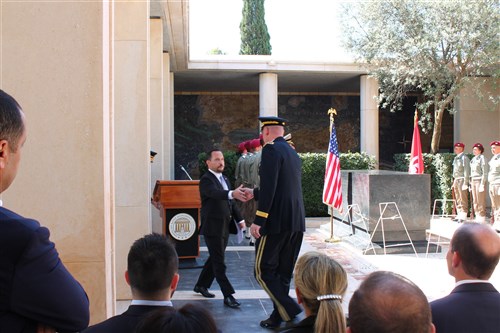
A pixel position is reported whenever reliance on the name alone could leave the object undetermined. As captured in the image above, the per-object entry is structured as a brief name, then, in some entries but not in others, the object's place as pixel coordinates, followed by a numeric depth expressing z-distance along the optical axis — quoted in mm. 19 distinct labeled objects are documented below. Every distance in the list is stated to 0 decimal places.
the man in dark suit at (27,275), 1567
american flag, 10719
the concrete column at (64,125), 3465
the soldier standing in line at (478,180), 14219
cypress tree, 30297
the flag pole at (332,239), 11011
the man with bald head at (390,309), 1558
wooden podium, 8258
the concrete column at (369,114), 18703
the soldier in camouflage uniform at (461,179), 15039
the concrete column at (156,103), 10719
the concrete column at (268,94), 18641
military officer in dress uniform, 5051
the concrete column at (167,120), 14945
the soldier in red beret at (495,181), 13141
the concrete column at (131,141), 6820
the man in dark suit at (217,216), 6027
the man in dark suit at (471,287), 2305
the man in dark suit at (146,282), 2051
